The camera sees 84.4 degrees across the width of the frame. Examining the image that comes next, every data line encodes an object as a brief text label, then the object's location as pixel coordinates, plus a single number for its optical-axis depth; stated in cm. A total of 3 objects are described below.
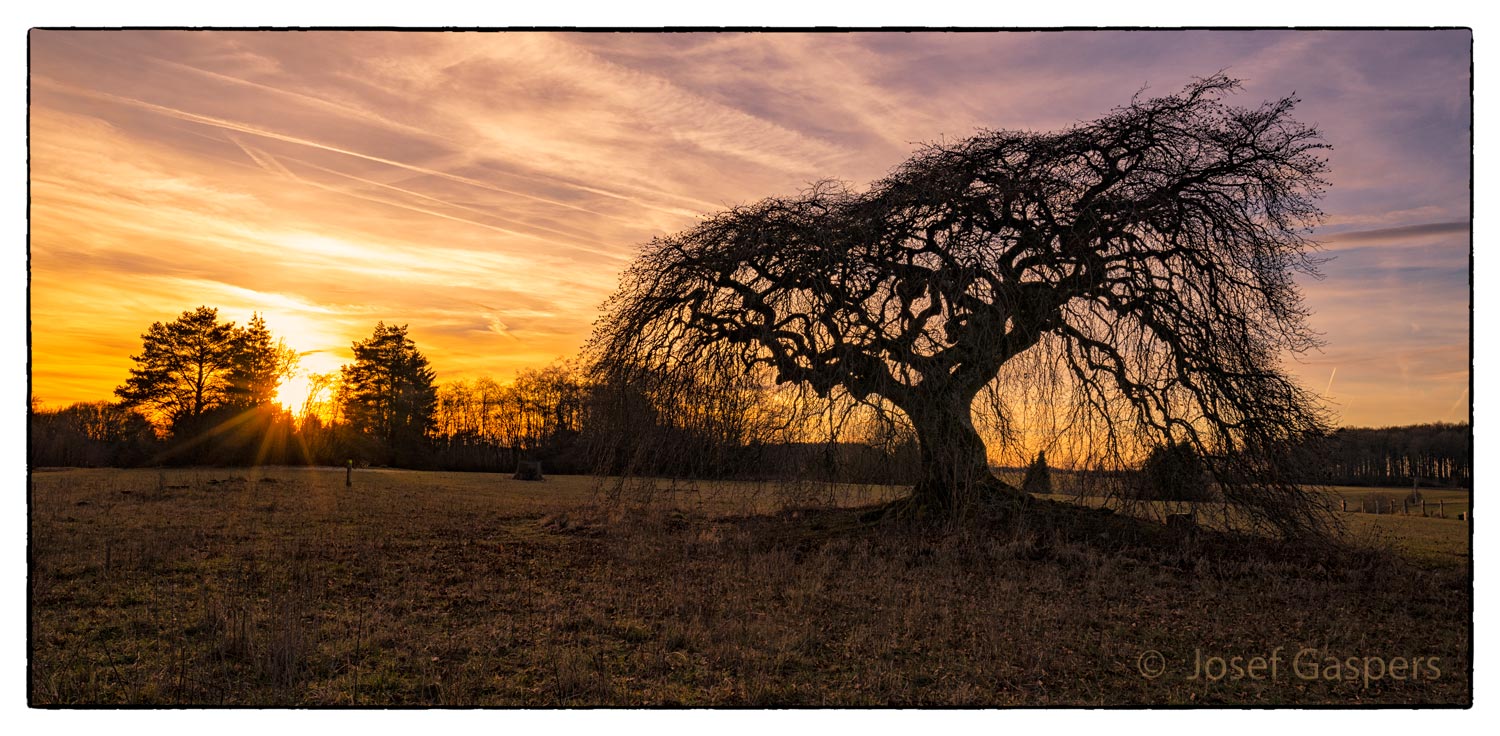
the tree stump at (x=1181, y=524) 1102
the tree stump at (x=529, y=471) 3003
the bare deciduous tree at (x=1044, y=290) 959
